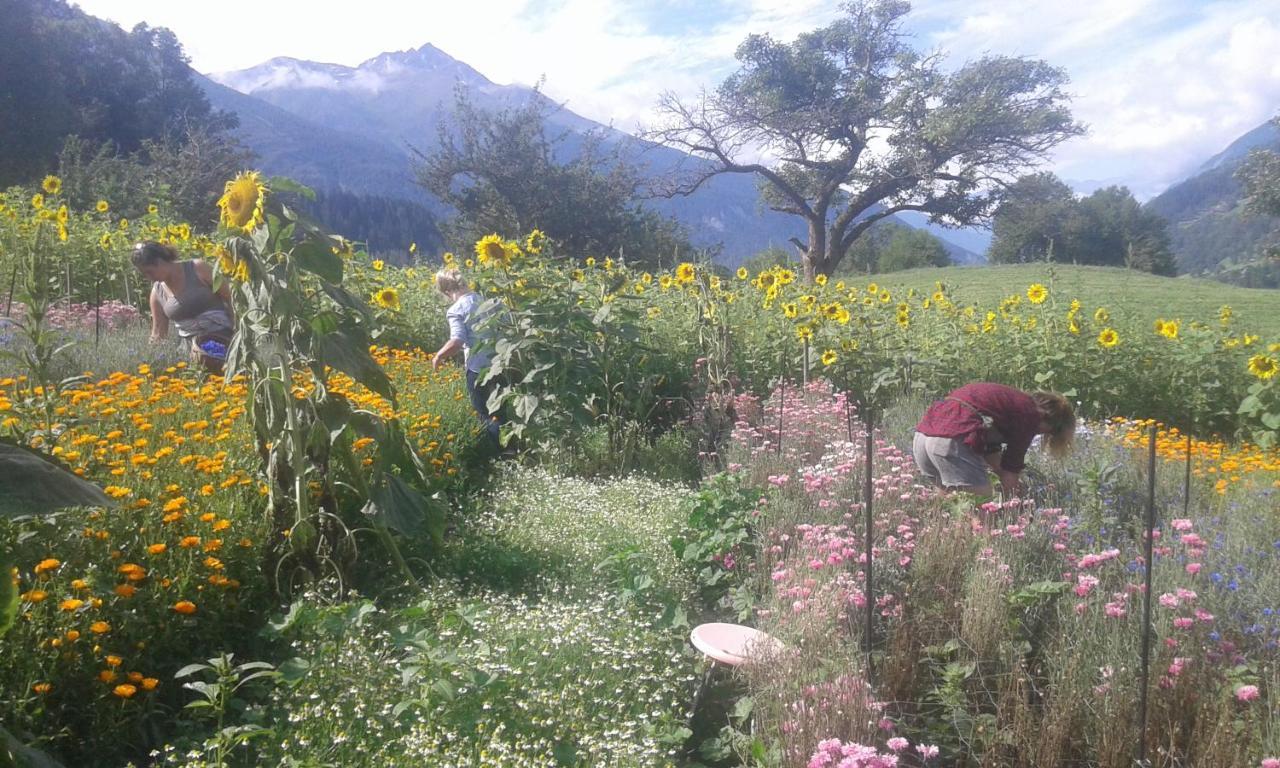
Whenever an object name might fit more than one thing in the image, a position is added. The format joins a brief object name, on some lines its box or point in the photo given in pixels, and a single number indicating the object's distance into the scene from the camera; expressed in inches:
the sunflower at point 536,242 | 225.8
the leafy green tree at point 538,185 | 865.5
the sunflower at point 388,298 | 229.9
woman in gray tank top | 228.5
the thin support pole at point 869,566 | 102.5
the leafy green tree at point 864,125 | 1026.7
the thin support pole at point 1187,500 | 149.5
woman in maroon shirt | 173.8
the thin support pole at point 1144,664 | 89.6
